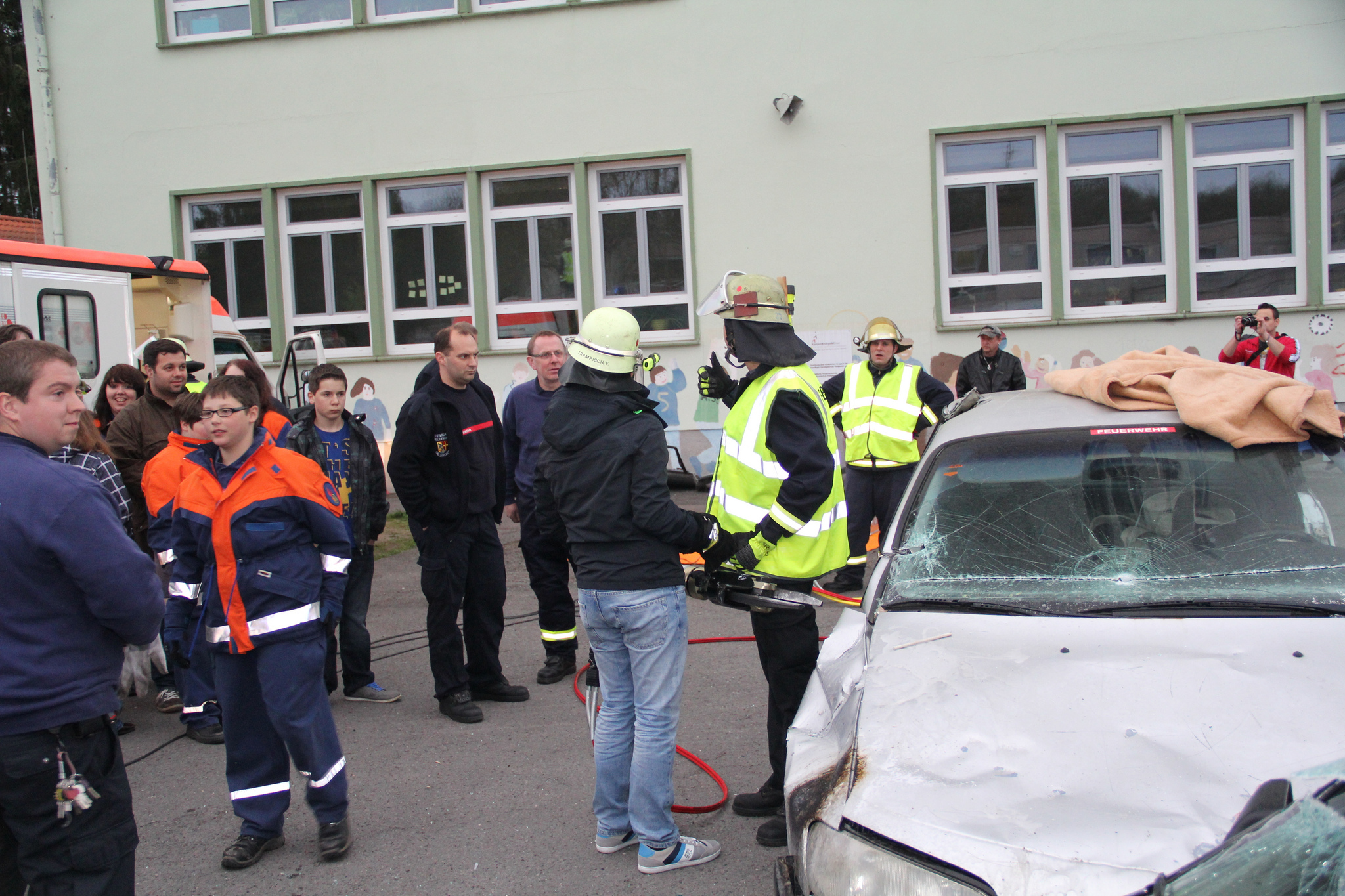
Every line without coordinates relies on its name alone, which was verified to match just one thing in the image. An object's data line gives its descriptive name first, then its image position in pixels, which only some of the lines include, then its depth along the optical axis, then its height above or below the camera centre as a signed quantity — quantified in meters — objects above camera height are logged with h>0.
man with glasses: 5.68 -0.78
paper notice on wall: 12.45 +0.24
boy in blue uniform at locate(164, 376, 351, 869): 3.54 -0.76
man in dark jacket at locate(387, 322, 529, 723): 5.14 -0.68
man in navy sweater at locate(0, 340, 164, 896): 2.44 -0.60
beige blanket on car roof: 3.10 -0.15
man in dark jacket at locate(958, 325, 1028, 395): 10.09 -0.07
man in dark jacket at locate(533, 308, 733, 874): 3.36 -0.59
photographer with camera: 9.32 +0.04
